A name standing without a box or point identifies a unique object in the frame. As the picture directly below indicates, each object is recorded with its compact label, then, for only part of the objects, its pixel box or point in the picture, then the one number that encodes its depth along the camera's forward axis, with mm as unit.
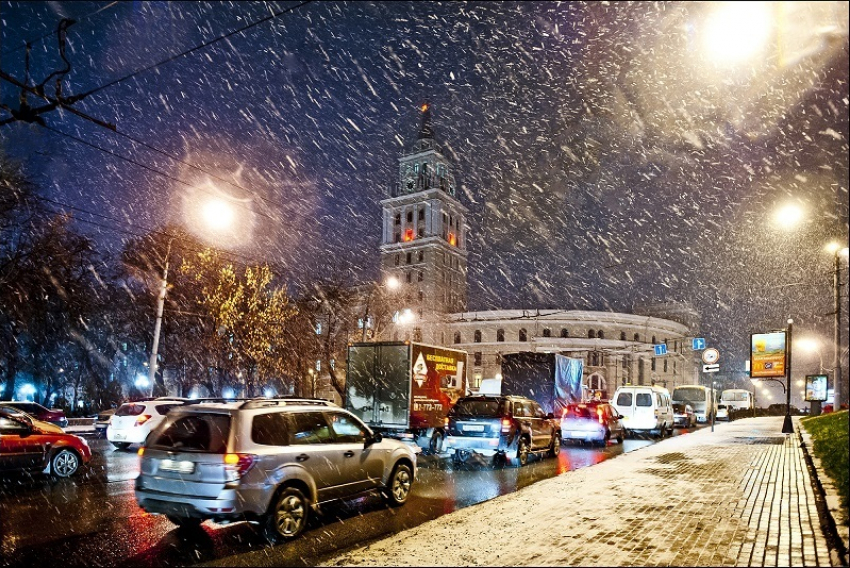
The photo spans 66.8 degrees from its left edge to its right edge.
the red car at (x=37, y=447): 11320
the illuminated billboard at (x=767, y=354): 25125
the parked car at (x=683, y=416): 33938
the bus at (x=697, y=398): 42656
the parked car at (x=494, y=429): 15289
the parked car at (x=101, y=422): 23953
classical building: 96438
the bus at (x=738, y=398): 63812
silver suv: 7293
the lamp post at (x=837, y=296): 22078
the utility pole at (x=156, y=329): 24844
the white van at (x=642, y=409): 25797
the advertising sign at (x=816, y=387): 36656
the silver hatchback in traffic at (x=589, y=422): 21391
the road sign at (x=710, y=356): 27405
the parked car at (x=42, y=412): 21659
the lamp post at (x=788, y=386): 24358
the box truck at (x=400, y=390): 17703
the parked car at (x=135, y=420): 17047
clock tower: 96438
